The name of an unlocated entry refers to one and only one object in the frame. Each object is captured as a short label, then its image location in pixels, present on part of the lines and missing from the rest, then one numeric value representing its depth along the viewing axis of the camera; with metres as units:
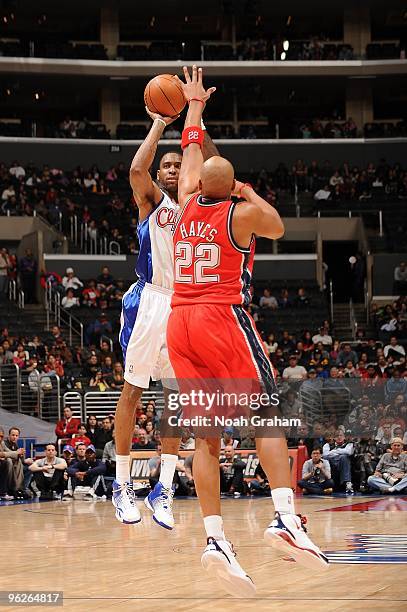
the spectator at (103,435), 20.48
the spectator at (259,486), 19.73
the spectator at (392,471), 18.97
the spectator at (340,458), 19.58
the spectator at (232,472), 19.50
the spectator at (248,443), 19.98
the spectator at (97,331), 27.48
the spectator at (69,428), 20.84
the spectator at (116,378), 23.77
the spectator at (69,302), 29.48
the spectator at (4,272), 31.73
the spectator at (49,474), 19.41
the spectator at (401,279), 32.19
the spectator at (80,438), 20.05
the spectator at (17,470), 19.27
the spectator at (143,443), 19.98
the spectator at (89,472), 19.53
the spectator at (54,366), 24.05
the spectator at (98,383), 23.48
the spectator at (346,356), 24.89
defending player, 7.05
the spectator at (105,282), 30.07
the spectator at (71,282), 30.22
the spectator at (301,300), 30.67
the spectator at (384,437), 19.48
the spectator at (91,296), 29.52
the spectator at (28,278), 31.17
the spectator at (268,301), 30.23
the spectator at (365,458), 19.59
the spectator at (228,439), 19.55
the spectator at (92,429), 20.58
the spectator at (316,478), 19.50
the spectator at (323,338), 27.46
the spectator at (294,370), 23.73
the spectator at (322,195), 37.31
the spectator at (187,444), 19.56
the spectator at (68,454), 19.85
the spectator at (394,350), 25.80
